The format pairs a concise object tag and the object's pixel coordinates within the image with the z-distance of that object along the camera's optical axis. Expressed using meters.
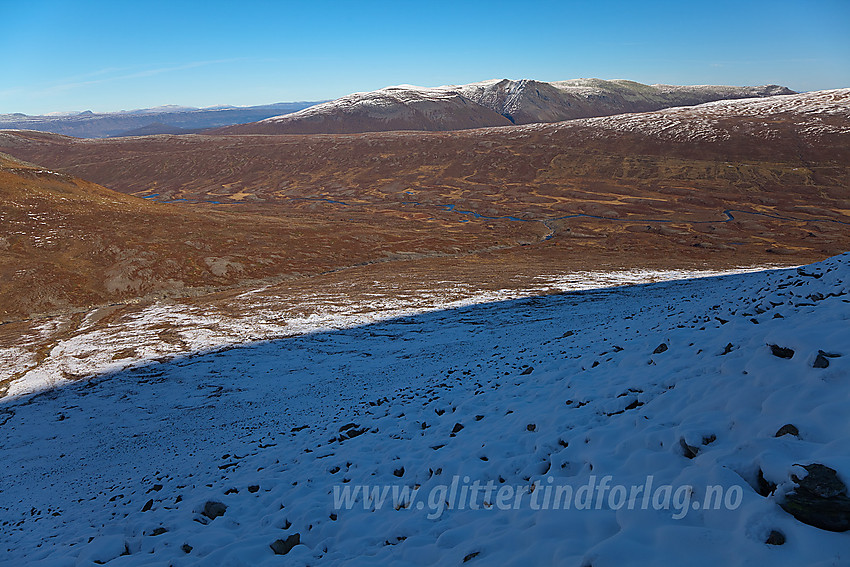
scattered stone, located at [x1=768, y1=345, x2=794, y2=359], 8.83
